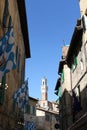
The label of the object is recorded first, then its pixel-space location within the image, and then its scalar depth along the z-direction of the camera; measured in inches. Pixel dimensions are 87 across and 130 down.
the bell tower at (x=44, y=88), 2373.0
